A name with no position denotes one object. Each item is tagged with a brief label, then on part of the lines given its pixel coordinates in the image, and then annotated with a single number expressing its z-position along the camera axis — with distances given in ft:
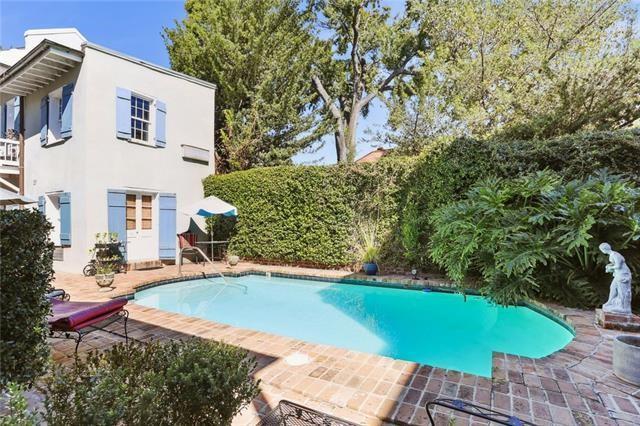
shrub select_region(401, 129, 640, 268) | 21.53
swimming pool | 16.20
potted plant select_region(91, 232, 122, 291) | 28.58
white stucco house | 30.37
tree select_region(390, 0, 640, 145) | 34.27
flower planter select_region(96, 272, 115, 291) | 22.81
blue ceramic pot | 29.22
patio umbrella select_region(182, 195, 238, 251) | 33.22
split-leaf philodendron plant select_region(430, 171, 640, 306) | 17.75
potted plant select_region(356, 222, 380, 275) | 31.14
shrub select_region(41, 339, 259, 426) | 5.38
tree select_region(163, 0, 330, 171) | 45.01
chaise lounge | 11.38
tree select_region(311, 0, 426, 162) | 55.57
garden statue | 14.78
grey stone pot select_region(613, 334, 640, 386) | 9.66
